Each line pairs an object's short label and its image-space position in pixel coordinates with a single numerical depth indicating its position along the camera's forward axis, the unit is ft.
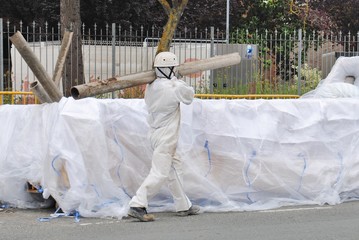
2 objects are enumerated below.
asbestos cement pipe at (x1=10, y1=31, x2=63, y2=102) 23.18
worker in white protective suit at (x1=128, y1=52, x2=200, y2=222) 22.72
